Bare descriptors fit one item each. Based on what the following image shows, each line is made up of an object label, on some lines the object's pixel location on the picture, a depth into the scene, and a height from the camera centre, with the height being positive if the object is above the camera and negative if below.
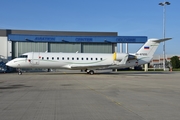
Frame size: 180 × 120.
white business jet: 31.92 +1.11
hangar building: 47.59 +5.58
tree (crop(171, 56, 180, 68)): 78.04 +1.58
